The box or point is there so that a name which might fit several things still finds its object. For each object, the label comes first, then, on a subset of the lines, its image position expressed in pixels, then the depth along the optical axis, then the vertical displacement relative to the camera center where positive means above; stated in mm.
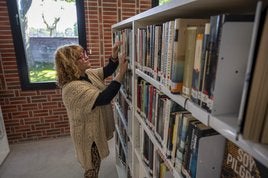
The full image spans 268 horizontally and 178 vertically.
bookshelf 433 -205
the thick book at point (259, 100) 358 -122
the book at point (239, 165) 536 -379
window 2738 +52
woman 1451 -495
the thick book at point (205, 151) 634 -379
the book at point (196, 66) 599 -88
